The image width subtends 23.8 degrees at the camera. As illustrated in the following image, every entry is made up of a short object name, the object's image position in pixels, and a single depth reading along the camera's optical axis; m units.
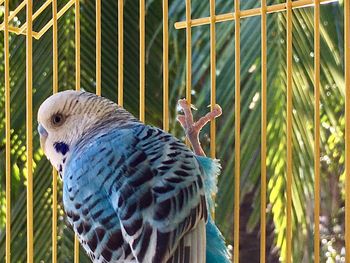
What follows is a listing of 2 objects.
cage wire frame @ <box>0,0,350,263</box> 0.36
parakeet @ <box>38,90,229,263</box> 0.34
